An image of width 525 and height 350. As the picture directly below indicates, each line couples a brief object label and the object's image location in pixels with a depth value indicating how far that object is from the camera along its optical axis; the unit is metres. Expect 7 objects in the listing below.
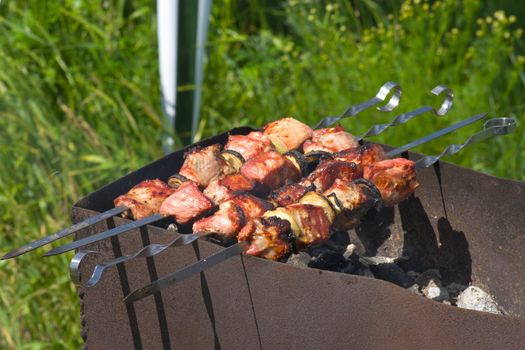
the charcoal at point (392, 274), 2.23
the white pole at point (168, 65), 3.68
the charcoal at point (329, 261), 2.17
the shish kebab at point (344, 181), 1.92
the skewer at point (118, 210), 1.73
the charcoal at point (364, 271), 2.18
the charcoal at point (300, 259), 2.06
